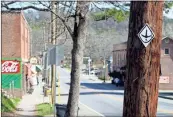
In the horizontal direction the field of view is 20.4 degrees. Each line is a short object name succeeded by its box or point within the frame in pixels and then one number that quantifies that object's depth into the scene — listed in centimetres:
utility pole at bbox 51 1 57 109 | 2220
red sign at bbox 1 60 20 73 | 3475
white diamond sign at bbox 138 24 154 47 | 456
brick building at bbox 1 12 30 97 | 3466
